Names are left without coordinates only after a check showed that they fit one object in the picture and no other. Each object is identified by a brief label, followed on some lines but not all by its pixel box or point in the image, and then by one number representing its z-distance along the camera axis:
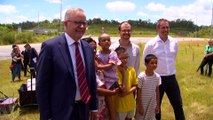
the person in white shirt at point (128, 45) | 5.22
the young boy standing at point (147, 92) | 5.47
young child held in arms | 4.70
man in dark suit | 3.31
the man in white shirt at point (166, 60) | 5.79
